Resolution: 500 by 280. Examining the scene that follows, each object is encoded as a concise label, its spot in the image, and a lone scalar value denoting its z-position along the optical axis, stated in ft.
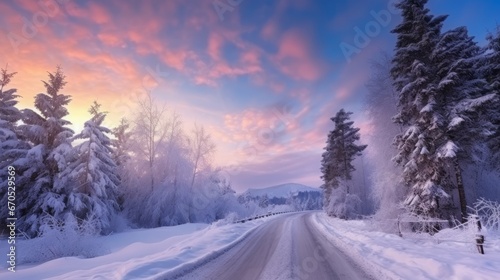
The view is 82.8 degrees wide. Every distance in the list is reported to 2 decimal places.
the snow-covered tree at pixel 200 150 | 123.85
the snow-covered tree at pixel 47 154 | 73.60
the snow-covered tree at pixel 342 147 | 124.98
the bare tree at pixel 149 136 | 112.88
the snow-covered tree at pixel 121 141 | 121.23
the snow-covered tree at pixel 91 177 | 78.72
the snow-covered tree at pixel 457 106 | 46.42
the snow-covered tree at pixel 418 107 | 49.55
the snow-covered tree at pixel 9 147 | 73.10
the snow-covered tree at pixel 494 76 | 57.21
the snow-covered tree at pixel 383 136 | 63.46
